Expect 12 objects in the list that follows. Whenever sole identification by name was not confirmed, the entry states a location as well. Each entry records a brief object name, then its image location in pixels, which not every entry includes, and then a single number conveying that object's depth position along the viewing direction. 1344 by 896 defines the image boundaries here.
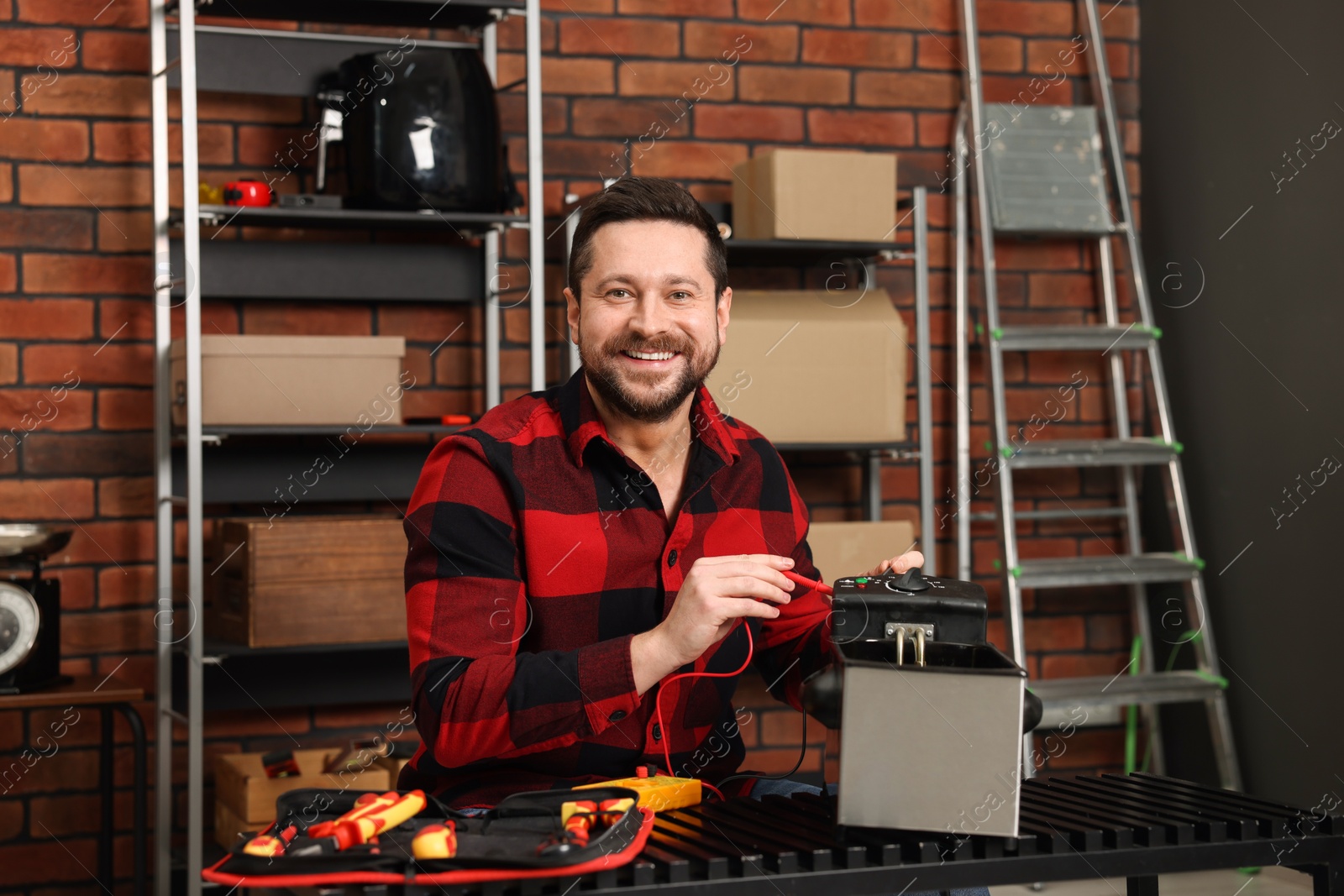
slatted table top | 1.04
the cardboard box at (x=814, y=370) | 2.80
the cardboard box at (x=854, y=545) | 2.80
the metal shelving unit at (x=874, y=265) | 2.87
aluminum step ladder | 2.97
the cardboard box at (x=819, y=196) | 2.84
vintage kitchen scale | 2.33
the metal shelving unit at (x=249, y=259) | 2.46
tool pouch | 0.99
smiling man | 1.40
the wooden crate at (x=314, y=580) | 2.47
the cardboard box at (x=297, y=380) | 2.48
